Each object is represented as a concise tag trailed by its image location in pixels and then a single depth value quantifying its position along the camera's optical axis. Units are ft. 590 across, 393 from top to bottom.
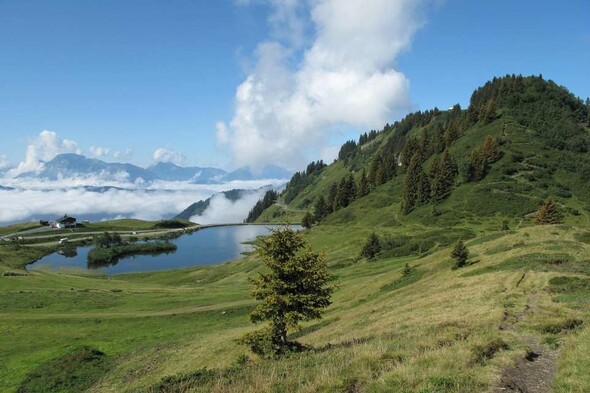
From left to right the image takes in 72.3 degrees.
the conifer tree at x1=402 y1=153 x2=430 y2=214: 490.08
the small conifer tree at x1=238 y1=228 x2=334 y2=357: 93.86
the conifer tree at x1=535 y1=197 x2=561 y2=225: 278.67
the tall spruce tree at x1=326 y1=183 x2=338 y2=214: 645.92
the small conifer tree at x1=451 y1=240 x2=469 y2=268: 162.20
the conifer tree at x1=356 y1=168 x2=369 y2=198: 650.43
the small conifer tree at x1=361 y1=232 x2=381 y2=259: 320.70
